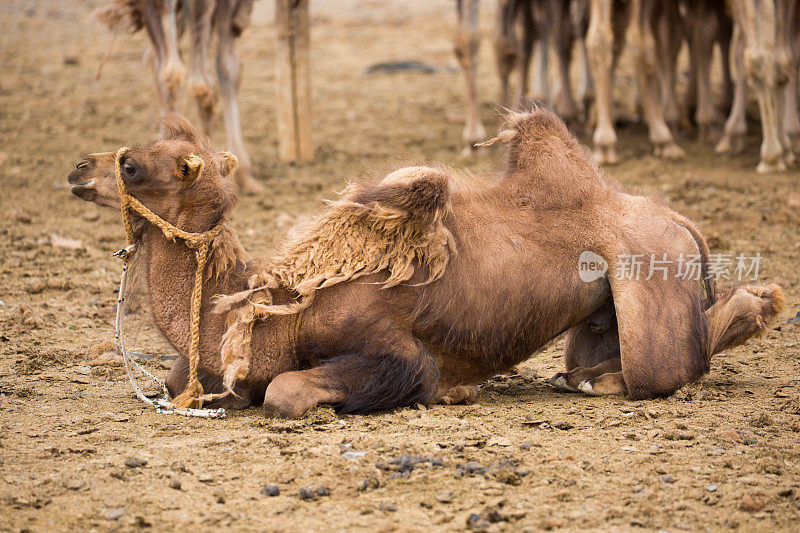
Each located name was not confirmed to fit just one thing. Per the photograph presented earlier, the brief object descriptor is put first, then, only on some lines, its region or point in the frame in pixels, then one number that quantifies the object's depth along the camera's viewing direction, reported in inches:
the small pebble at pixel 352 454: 307.1
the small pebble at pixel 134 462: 301.9
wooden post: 871.7
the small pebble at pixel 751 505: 270.7
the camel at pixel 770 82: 780.6
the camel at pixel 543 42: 1021.8
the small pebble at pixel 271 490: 282.2
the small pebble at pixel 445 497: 276.7
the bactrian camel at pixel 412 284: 350.9
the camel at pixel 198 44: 712.4
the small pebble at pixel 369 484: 284.8
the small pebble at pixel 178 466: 299.9
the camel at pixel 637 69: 832.9
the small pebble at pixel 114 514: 265.6
